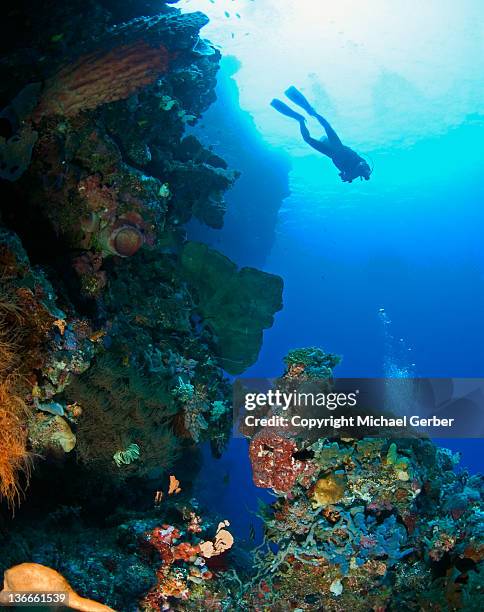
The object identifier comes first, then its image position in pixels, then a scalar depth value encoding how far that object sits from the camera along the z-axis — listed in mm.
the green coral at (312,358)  5648
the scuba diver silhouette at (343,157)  12641
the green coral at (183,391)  6418
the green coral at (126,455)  5469
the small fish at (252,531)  6995
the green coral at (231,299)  8414
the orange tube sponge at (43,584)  2682
